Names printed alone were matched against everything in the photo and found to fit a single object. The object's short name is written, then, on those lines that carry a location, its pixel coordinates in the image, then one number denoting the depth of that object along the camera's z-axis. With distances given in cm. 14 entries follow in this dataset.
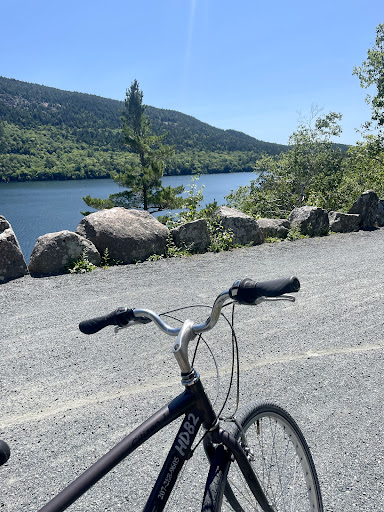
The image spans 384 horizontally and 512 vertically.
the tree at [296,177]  1459
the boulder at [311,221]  972
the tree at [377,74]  1606
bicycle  120
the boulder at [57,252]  658
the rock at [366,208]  1068
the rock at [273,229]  933
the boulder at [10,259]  627
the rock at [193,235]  808
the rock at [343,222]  1022
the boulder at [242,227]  870
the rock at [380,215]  1109
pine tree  2406
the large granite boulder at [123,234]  733
